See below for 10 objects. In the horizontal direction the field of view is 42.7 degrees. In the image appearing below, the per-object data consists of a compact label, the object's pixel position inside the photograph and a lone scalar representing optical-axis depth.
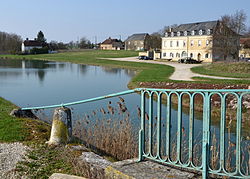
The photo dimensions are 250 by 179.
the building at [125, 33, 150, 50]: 105.62
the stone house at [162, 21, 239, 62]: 50.72
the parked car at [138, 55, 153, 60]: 63.86
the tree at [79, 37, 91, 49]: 133.25
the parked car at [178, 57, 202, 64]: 52.03
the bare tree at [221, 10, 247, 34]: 50.91
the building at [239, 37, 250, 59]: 68.55
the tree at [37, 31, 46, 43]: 129.62
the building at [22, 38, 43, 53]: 113.25
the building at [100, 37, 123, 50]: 131.12
